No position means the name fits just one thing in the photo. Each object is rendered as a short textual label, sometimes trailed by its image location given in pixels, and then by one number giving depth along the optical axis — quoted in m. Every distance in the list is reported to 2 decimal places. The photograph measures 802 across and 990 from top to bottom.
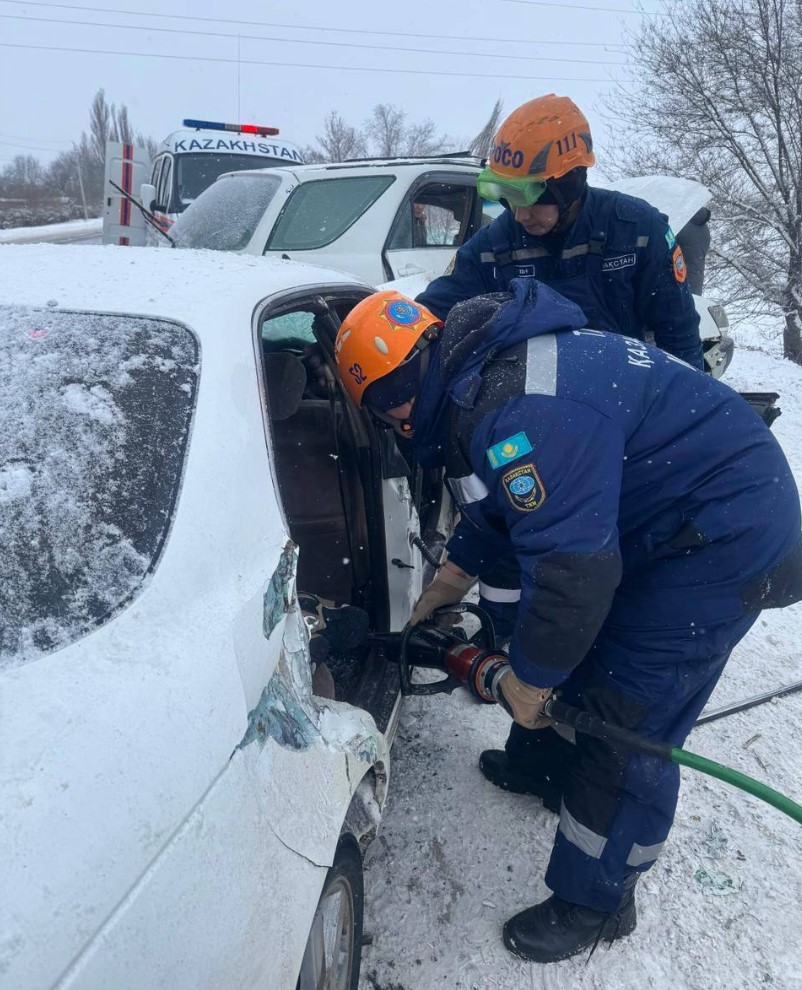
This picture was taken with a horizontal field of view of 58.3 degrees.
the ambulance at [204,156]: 7.90
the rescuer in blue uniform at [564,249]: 2.60
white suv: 4.52
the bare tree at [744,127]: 9.13
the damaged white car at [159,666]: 0.86
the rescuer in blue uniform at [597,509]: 1.52
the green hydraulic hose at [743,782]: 1.53
